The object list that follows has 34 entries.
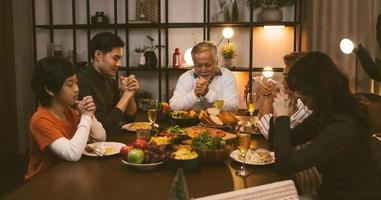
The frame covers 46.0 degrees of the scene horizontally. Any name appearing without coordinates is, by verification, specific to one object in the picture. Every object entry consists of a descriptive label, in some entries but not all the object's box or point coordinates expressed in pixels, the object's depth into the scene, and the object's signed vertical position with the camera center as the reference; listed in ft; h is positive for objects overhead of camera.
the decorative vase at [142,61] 15.84 -0.41
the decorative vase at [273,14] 14.62 +1.15
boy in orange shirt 6.31 -1.00
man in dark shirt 8.73 -0.58
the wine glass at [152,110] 7.88 -1.07
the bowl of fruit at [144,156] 5.72 -1.36
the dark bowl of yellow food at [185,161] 5.63 -1.40
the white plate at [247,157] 6.06 -1.49
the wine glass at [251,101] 8.15 -0.94
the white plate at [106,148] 6.46 -1.48
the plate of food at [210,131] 7.42 -1.42
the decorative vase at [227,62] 15.43 -0.43
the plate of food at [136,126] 8.33 -1.44
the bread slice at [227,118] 8.42 -1.29
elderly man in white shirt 10.56 -0.88
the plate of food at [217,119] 8.41 -1.31
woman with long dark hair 5.68 -1.11
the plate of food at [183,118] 8.50 -1.30
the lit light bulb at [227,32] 15.31 +0.59
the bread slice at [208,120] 8.41 -1.33
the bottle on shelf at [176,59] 15.58 -0.33
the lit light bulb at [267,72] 14.92 -0.75
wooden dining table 4.91 -1.56
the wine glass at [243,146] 5.72 -1.24
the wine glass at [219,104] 8.99 -1.09
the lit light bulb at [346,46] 12.16 +0.09
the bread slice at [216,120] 8.39 -1.32
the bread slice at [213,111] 8.64 -1.19
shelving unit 15.24 +0.78
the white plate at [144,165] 5.70 -1.47
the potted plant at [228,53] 15.25 -0.13
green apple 5.72 -1.36
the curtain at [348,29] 13.47 +0.61
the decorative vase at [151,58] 15.69 -0.30
